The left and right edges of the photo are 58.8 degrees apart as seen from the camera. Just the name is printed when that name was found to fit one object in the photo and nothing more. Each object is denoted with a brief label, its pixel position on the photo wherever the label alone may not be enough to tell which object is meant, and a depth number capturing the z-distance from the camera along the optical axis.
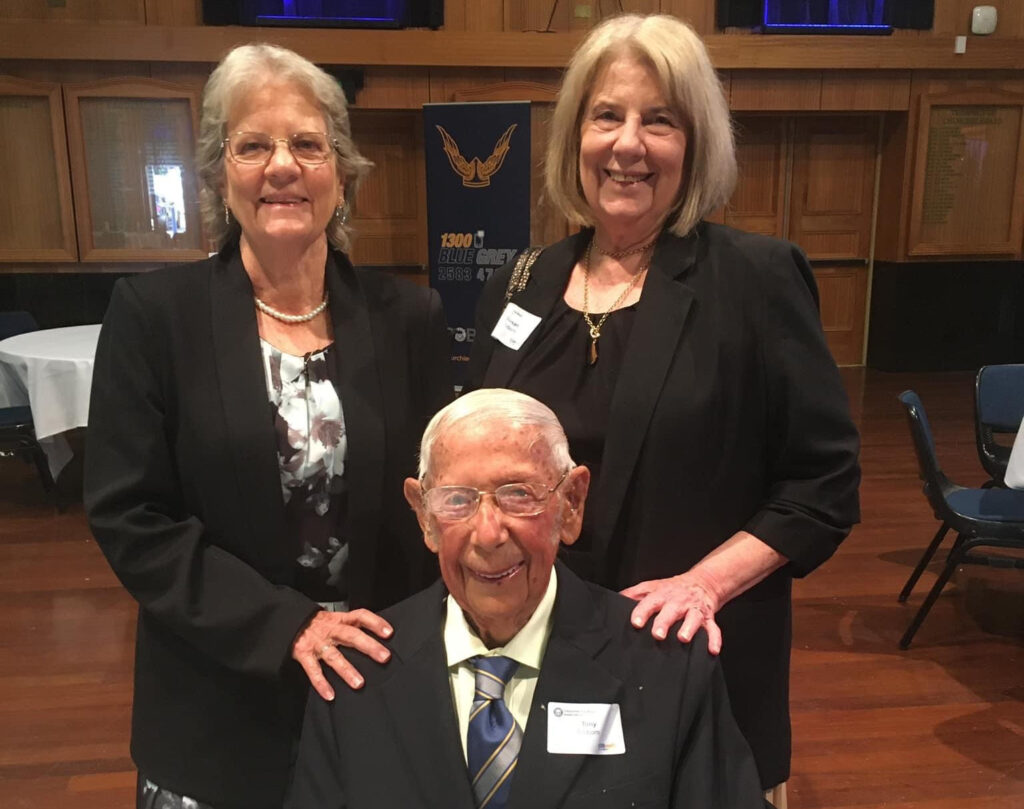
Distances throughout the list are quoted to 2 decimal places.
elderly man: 1.20
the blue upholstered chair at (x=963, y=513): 3.57
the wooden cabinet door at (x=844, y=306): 9.46
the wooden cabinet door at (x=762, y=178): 9.10
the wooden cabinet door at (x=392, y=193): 8.55
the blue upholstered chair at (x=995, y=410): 4.21
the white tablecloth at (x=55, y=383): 4.98
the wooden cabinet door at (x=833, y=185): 9.20
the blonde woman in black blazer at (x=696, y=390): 1.49
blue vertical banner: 6.25
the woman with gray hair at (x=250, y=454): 1.37
